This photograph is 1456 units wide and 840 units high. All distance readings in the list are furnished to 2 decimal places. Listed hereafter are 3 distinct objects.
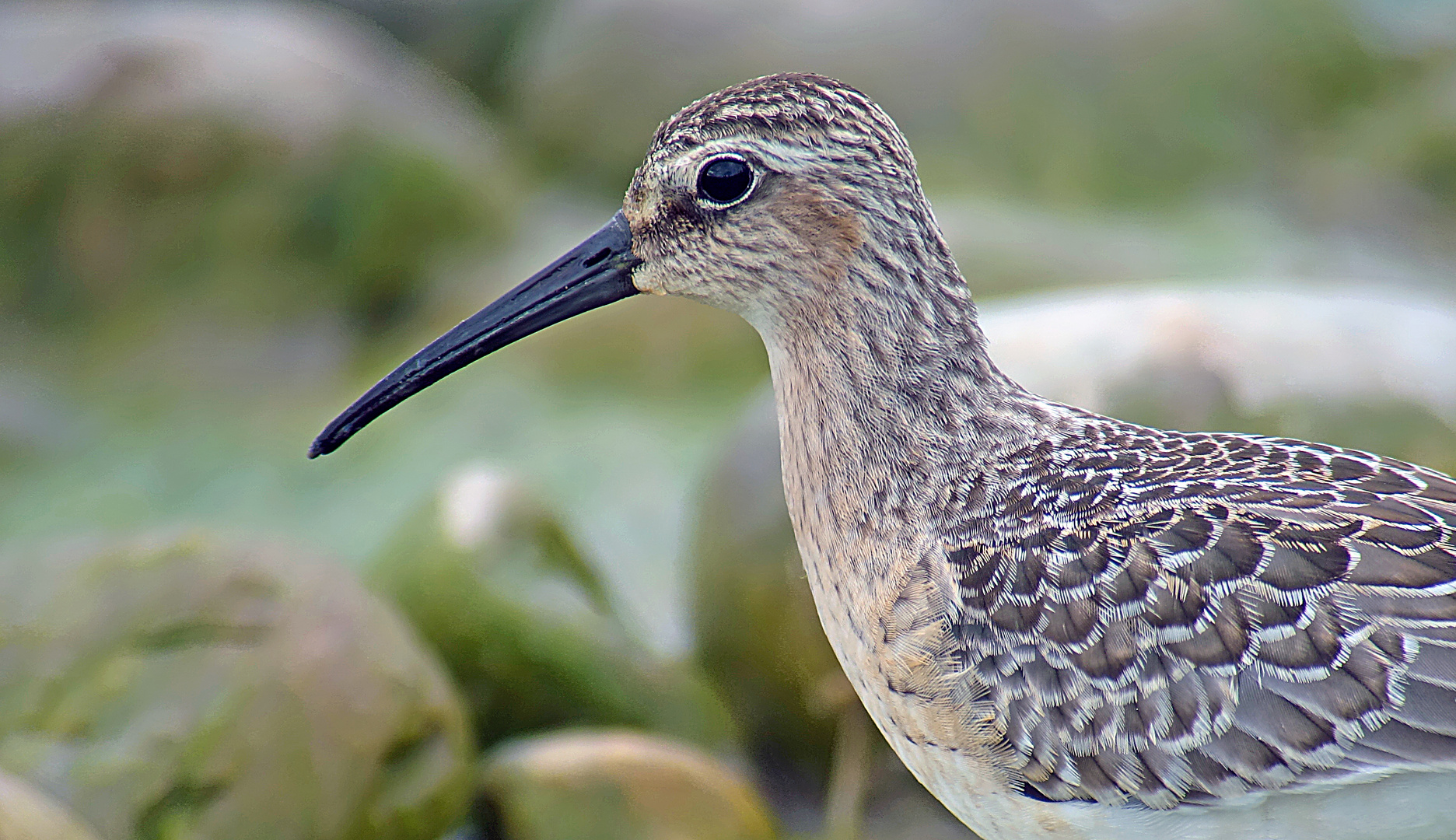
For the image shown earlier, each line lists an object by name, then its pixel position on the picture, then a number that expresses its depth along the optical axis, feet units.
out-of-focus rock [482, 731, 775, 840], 29.86
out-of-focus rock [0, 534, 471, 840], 27.63
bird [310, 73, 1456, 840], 18.99
